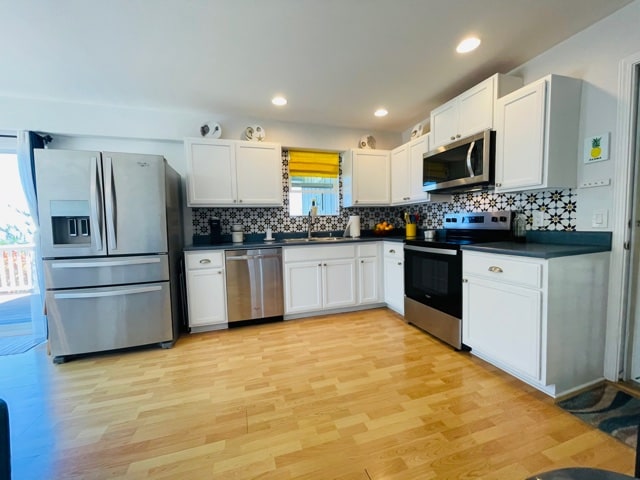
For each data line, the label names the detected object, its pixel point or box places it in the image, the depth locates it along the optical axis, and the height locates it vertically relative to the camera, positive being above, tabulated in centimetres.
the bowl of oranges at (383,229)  374 -10
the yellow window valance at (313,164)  361 +83
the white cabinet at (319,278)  308 -65
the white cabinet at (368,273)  334 -65
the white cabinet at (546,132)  183 +62
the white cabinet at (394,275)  305 -64
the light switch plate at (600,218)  179 -1
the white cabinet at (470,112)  218 +100
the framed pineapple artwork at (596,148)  178 +47
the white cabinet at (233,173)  296 +61
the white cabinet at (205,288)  278 -67
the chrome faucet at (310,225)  359 -3
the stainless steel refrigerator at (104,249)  226 -19
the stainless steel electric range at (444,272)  228 -49
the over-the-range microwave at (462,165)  221 +51
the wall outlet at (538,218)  217 +0
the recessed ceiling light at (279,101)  276 +132
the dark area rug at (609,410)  139 -113
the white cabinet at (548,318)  163 -66
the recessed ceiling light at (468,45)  191 +130
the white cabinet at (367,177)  356 +62
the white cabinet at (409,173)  307 +61
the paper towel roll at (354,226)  365 -5
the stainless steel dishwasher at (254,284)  289 -66
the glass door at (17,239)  272 -10
